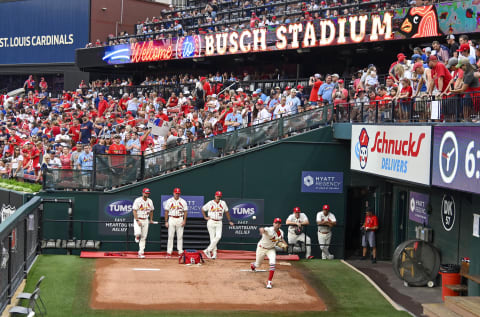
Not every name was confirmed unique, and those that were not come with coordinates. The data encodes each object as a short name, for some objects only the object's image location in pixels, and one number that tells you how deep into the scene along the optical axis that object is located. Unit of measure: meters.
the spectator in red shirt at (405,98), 14.68
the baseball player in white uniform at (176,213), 17.97
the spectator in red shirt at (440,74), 12.98
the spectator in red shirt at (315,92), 20.55
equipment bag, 17.19
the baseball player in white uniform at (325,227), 19.05
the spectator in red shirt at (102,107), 28.50
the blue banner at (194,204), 19.47
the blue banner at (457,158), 11.11
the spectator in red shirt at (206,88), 26.44
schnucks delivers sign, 13.30
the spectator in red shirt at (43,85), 40.75
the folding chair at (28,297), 11.61
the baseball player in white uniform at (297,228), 18.86
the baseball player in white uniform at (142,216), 17.86
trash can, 13.83
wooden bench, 13.39
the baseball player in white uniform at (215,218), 18.02
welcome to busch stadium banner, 21.77
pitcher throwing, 15.19
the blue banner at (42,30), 43.62
